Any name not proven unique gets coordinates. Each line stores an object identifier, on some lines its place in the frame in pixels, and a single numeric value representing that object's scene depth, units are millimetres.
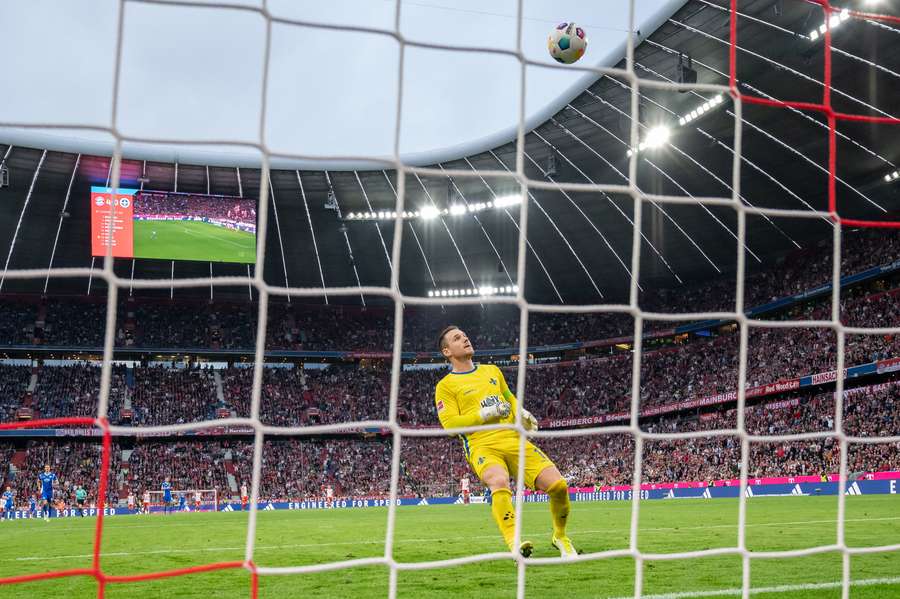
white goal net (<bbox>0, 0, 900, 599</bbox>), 3346
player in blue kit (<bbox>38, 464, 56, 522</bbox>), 22516
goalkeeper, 5582
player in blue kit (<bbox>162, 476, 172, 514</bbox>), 24567
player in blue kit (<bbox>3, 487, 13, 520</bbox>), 23048
